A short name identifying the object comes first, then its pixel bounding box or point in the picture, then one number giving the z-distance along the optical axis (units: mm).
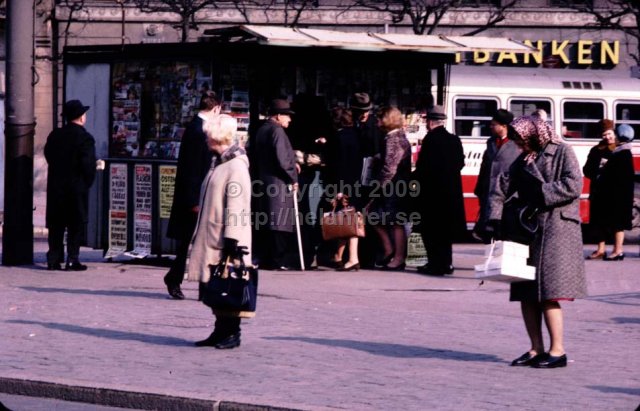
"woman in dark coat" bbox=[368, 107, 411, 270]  16078
